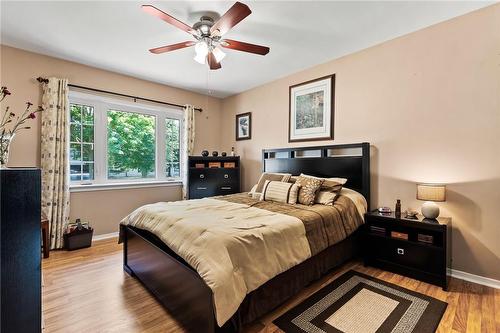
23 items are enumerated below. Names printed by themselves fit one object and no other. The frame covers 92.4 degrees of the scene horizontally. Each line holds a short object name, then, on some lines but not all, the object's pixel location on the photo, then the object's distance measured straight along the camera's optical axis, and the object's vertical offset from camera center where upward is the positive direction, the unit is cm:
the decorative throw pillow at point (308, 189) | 281 -32
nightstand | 225 -85
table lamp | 233 -33
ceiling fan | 195 +117
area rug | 171 -117
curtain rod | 319 +109
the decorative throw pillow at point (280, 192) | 294 -38
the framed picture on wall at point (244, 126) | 471 +73
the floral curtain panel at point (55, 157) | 318 +6
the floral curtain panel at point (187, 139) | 461 +45
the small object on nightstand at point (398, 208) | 260 -50
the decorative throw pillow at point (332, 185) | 291 -28
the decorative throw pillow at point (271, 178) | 336 -23
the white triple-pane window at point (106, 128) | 372 +57
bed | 159 -93
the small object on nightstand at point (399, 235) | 247 -76
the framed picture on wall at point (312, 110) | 348 +81
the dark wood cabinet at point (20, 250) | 83 -32
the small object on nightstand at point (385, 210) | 271 -54
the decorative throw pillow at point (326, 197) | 278 -42
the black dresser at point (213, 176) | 435 -26
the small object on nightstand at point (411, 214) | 249 -55
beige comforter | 148 -60
